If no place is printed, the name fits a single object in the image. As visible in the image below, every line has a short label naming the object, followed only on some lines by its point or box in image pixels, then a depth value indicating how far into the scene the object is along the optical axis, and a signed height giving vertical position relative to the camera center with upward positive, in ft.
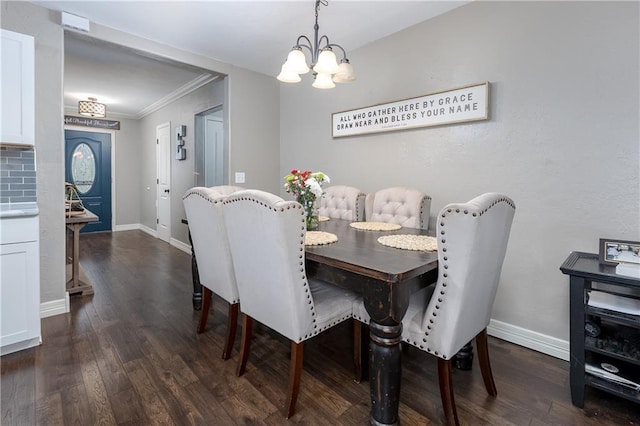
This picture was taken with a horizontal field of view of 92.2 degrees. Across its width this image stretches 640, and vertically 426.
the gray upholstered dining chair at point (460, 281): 3.85 -1.00
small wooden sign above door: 14.88 +4.30
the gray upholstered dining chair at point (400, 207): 7.44 +0.02
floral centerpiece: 6.30 +0.44
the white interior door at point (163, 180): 17.46 +1.58
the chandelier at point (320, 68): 6.23 +2.95
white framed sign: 7.49 +2.71
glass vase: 6.51 -0.16
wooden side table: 9.65 -1.63
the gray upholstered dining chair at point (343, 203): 8.81 +0.13
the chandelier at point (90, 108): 13.64 +4.39
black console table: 4.68 -2.12
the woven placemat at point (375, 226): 6.97 -0.43
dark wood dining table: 3.98 -1.14
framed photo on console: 4.94 -0.72
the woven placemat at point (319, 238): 5.45 -0.57
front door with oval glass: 19.66 +2.44
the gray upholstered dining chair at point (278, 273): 4.25 -1.00
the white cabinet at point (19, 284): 6.07 -1.56
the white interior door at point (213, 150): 15.15 +2.88
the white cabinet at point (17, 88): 6.64 +2.61
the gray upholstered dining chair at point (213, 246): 5.80 -0.79
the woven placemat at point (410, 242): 5.09 -0.61
